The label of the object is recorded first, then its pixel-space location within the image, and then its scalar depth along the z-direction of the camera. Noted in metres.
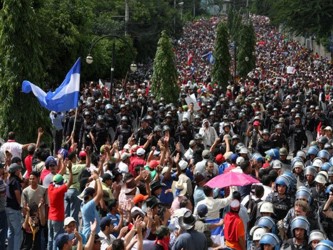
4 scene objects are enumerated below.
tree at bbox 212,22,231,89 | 44.12
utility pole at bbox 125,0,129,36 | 66.56
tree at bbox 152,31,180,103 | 34.56
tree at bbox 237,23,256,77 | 56.38
